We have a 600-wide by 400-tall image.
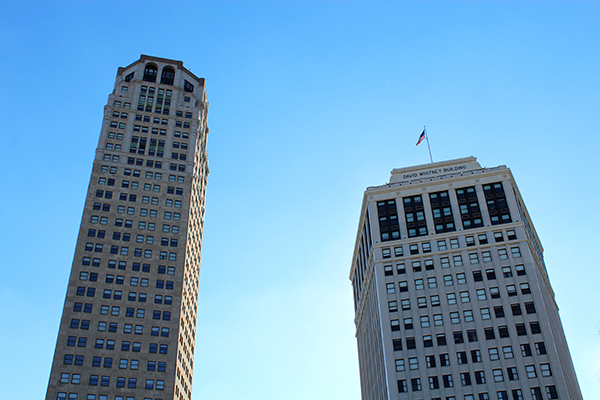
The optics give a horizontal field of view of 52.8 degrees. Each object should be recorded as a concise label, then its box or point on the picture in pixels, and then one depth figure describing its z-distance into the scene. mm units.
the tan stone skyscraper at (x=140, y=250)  97250
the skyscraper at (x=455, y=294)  94938
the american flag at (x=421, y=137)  123862
